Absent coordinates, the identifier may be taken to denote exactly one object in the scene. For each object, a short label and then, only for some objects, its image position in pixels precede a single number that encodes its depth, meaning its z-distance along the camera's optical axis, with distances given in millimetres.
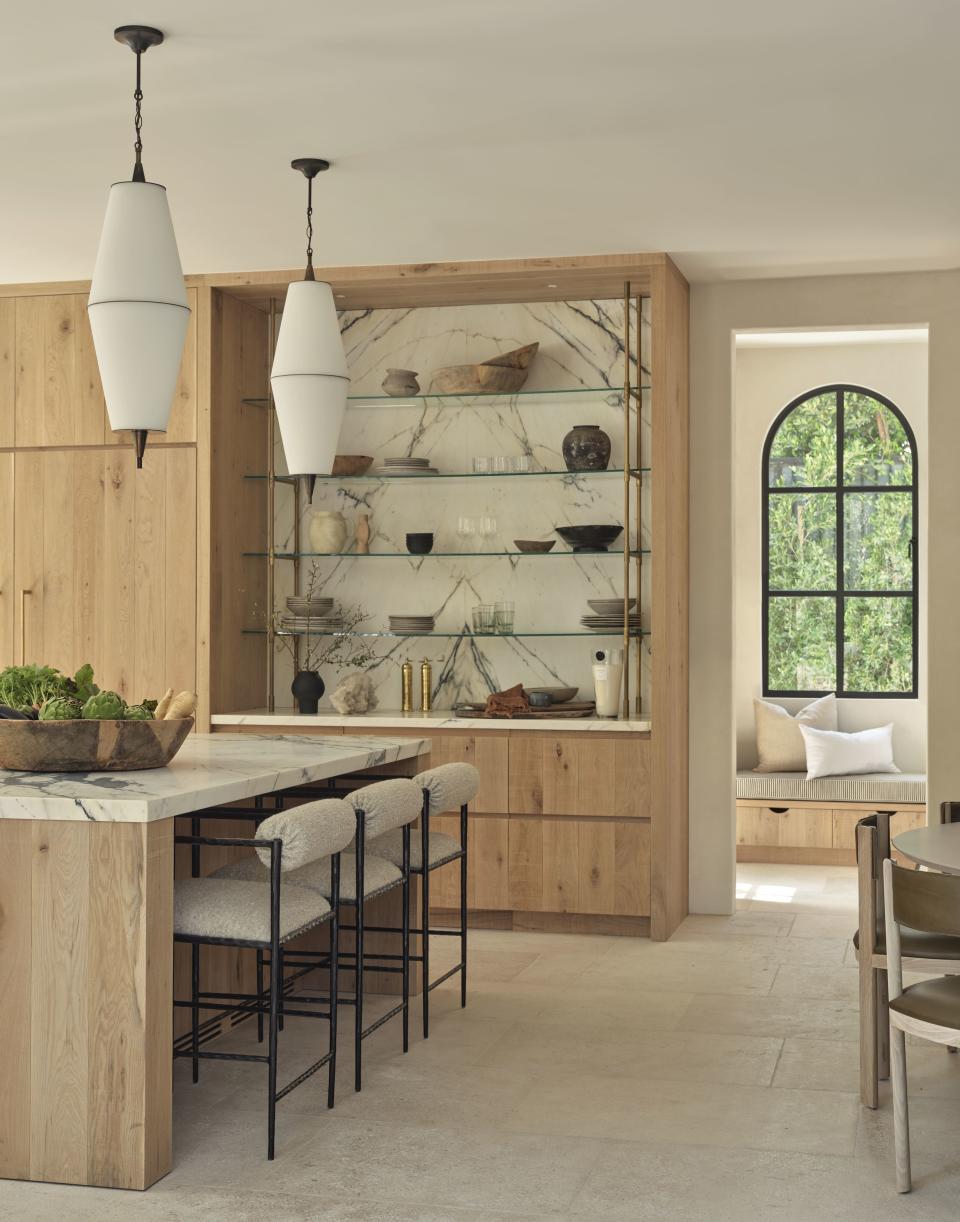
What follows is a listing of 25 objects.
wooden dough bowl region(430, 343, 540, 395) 5832
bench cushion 6922
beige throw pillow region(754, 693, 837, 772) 7316
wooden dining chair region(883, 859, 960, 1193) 2791
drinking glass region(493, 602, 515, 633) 5910
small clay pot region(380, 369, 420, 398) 5957
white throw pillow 7105
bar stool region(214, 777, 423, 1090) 3512
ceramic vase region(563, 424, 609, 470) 5730
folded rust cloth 5562
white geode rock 5734
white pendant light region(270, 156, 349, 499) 4137
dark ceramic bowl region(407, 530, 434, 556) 5891
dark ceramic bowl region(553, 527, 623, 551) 5680
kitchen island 2891
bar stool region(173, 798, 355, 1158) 3080
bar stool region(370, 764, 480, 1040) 4020
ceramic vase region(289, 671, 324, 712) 5867
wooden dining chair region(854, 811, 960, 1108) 3412
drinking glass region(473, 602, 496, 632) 5914
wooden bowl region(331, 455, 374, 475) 5988
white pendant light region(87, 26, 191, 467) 3295
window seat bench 6930
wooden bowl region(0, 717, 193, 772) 3252
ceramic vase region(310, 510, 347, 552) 6031
